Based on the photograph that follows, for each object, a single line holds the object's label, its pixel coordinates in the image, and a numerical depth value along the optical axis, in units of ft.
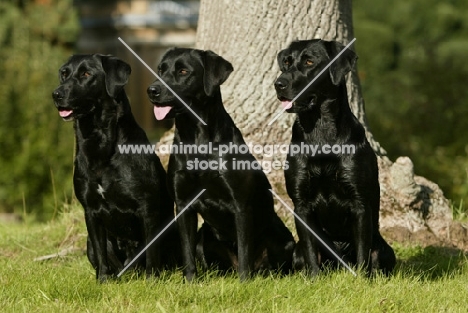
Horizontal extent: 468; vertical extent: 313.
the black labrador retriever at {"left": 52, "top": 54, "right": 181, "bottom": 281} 34.73
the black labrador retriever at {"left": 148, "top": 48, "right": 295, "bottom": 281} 34.55
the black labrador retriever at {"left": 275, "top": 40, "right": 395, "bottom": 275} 33.81
